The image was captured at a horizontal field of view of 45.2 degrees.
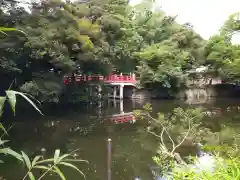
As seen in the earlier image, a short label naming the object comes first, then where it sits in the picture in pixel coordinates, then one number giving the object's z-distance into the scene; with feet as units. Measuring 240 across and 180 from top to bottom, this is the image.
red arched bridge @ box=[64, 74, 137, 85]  49.13
